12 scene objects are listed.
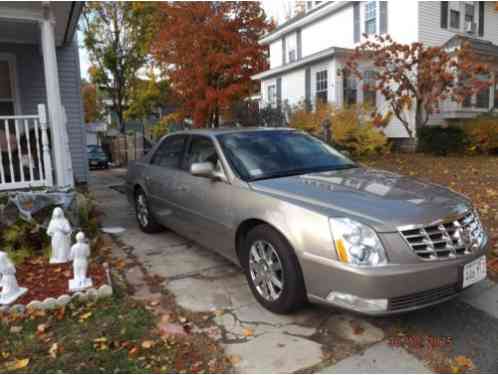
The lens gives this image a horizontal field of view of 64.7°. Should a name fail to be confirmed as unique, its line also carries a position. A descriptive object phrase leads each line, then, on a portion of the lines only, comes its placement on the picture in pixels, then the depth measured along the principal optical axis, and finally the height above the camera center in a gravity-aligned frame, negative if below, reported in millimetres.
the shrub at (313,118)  13379 +665
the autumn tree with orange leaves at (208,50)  17688 +4218
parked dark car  19719 -686
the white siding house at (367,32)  14305 +3914
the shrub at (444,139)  13102 -220
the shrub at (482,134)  12469 -101
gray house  5387 +1077
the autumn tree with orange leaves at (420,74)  12391 +1930
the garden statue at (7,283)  3342 -1165
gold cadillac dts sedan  2607 -668
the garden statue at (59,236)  4141 -957
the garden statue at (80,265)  3557 -1086
